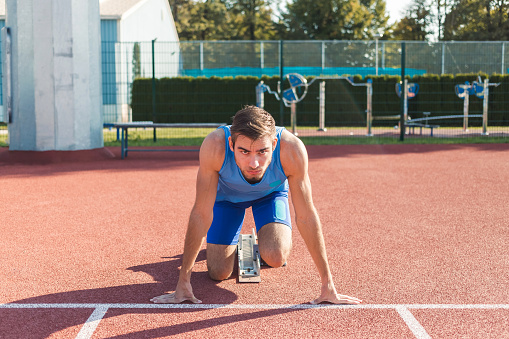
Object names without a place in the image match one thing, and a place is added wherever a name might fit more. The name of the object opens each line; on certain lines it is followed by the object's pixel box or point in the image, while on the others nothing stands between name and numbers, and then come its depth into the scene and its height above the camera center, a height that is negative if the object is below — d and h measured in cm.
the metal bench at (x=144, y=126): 1199 -40
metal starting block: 436 -123
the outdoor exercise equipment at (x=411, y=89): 1908 +60
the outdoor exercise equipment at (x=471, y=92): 1708 +51
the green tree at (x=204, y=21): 5050 +764
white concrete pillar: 1141 +71
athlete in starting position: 354 -52
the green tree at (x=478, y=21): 4466 +728
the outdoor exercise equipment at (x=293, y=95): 1630 +35
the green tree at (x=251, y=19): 5169 +797
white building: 1598 +132
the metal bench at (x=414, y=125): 1639 -51
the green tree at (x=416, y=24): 5569 +815
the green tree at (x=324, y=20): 4822 +740
